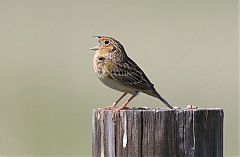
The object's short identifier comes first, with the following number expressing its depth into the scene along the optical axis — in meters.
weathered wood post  9.89
